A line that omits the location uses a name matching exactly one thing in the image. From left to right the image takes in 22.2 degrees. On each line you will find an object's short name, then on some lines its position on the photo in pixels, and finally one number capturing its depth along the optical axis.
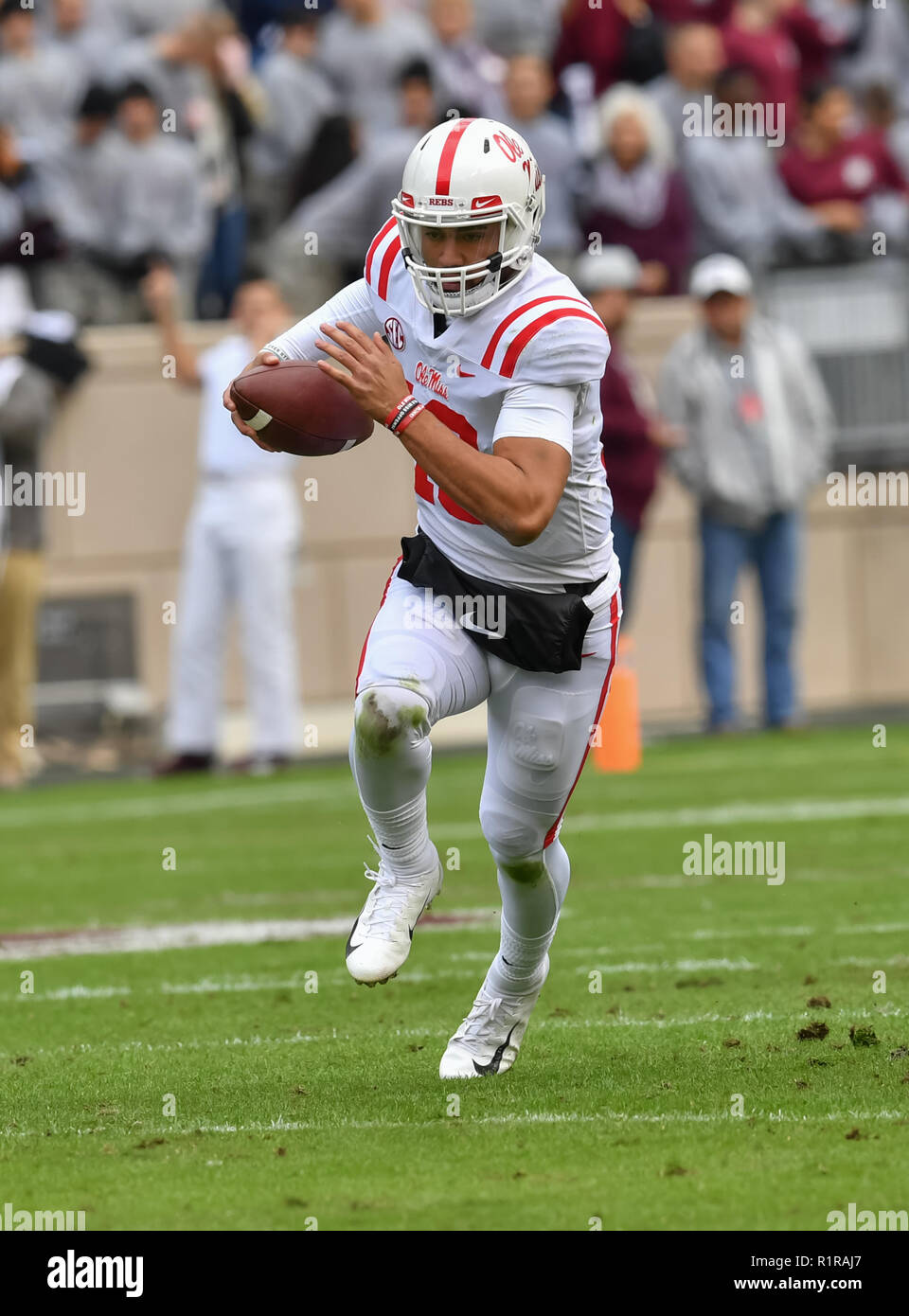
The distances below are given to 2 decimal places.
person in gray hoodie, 12.73
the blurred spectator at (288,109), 14.26
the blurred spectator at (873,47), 16.34
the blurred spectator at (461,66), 14.22
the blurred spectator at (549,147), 13.65
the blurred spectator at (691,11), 15.41
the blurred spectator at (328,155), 14.16
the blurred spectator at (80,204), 13.73
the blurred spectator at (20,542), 12.27
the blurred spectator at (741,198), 14.41
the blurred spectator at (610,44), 14.87
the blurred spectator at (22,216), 13.60
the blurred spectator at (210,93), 14.05
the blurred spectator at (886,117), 15.59
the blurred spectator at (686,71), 14.36
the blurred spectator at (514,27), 15.42
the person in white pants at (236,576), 12.12
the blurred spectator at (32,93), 13.86
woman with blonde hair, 13.77
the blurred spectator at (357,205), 13.66
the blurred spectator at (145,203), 13.77
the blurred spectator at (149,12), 14.88
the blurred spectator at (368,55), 14.33
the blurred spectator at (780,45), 15.03
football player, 4.70
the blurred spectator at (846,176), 15.12
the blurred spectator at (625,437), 12.12
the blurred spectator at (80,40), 14.23
